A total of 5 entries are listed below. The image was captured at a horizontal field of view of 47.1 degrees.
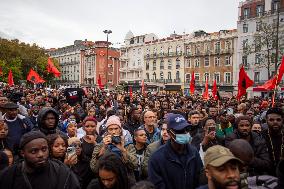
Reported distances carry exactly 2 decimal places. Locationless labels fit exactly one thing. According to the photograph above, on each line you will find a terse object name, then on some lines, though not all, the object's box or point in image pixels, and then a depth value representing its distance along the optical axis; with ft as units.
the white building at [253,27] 153.59
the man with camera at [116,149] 13.55
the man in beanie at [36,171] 10.12
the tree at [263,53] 129.06
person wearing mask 11.64
